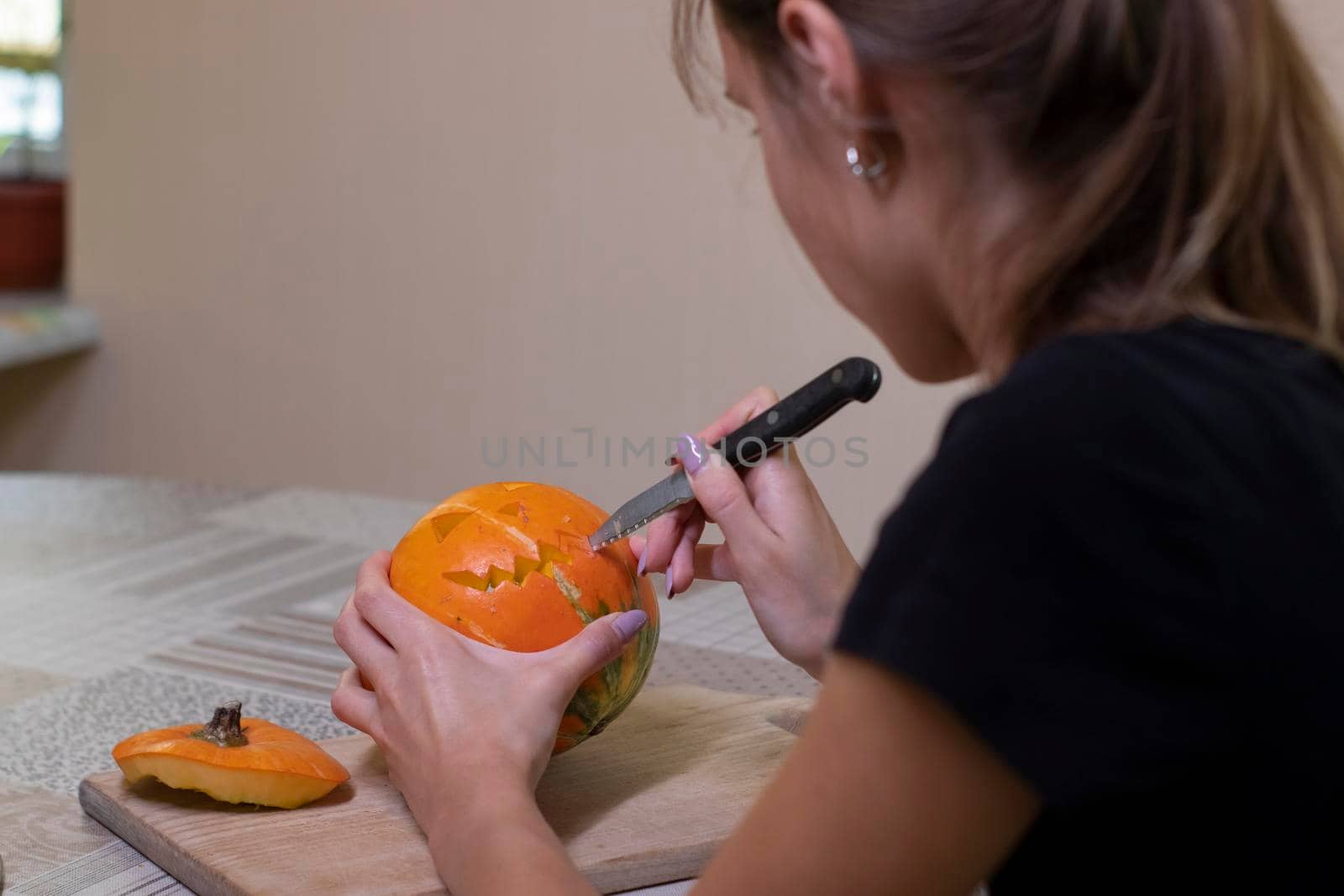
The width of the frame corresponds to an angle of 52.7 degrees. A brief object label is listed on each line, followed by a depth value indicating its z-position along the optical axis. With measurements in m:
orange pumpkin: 0.93
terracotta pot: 3.37
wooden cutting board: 0.81
